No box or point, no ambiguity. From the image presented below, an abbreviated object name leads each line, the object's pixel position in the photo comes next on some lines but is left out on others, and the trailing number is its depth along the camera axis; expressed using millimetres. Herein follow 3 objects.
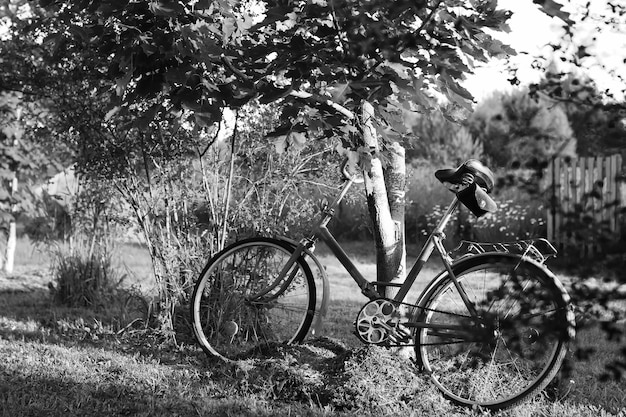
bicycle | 3133
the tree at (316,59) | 2520
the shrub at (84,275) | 6059
